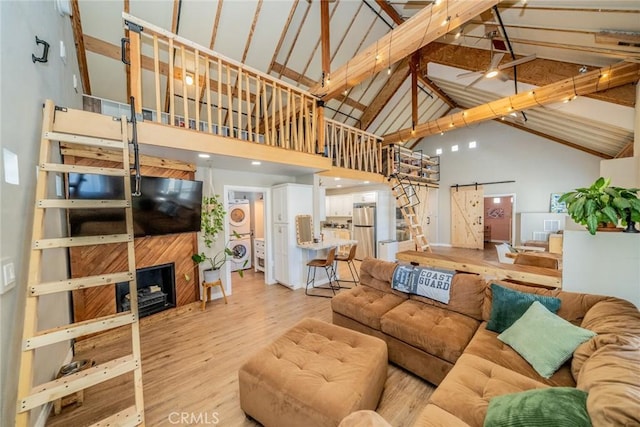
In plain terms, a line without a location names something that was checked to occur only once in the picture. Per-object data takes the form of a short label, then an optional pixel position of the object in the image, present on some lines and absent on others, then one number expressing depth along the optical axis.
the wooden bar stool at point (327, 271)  4.29
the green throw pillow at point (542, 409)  0.89
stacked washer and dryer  6.06
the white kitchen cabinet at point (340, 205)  7.89
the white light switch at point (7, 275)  1.22
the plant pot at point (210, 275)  3.79
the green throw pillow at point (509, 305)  1.88
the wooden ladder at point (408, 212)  6.09
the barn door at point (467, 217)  8.56
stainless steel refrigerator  7.16
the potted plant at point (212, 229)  3.84
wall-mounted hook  1.63
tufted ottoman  1.40
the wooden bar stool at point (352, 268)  4.41
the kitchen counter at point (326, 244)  4.46
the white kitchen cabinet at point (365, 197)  7.19
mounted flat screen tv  2.62
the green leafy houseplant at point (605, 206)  1.64
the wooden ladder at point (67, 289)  1.26
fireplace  3.24
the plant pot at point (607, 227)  1.88
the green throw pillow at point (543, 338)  1.49
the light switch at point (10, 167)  1.28
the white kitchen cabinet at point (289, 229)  4.60
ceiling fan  3.54
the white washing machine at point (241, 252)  6.02
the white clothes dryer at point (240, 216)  6.10
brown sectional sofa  1.00
